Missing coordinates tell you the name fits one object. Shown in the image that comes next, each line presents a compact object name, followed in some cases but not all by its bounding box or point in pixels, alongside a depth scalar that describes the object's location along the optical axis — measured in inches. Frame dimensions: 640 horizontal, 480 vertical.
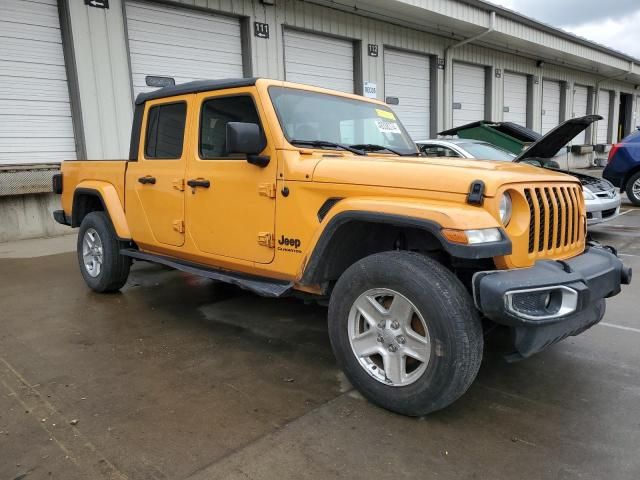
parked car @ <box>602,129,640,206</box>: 432.1
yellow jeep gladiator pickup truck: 100.8
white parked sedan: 302.2
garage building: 329.7
